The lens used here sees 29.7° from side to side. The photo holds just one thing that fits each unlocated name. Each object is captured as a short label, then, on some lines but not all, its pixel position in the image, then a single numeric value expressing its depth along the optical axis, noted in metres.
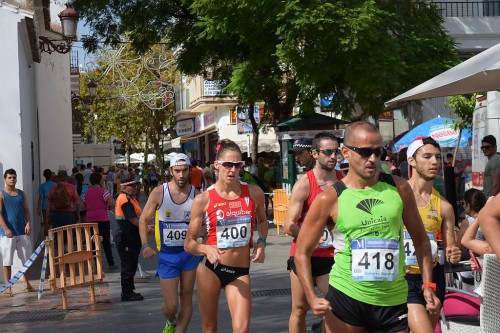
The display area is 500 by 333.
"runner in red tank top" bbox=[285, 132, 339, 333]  7.70
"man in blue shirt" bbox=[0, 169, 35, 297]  13.83
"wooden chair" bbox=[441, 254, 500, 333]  5.56
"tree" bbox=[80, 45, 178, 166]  49.25
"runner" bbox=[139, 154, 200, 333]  8.64
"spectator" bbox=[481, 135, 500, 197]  12.69
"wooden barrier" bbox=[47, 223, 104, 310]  11.95
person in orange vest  12.48
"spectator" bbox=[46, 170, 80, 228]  16.75
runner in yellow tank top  6.62
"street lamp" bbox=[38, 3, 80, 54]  19.42
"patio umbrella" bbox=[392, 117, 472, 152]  23.75
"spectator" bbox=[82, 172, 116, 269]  16.34
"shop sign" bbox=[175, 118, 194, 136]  57.56
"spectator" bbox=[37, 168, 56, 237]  18.61
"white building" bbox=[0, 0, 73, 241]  15.58
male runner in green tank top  5.27
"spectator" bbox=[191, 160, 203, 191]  27.24
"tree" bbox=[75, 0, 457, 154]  20.86
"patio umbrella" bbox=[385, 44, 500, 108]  8.92
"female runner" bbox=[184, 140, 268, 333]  7.48
